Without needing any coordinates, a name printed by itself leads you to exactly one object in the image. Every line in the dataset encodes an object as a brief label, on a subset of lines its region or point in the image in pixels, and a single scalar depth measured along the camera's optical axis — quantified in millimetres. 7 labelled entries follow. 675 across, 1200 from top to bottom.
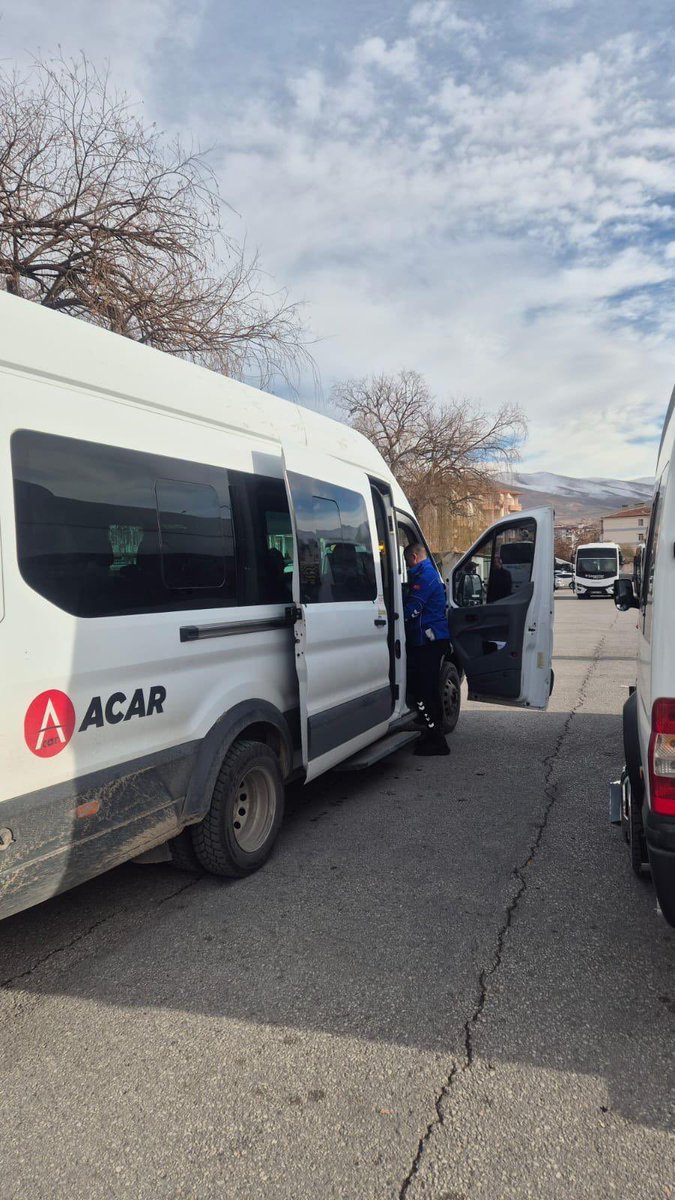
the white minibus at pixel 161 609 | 2693
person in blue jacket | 6418
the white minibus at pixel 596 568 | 34531
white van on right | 2342
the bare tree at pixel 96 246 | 7859
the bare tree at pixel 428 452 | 33531
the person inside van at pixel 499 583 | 6426
